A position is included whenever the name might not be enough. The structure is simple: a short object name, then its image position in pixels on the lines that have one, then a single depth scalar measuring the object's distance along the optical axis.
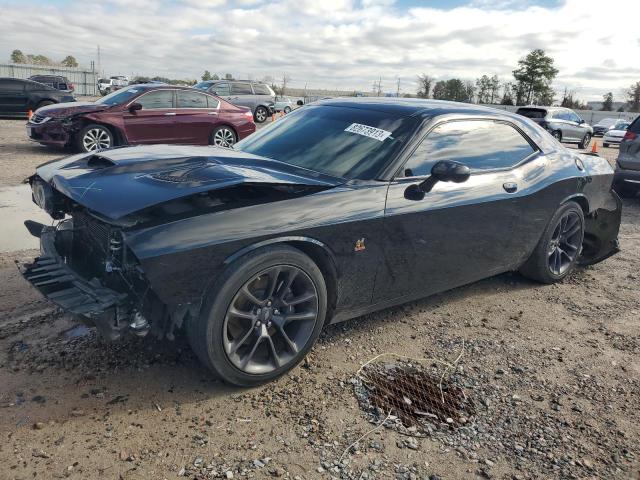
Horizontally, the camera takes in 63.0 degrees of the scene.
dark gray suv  8.89
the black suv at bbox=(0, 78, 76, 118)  17.89
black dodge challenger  2.61
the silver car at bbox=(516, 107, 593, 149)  19.95
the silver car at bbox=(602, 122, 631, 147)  23.30
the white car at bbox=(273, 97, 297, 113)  27.80
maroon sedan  10.31
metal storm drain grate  2.80
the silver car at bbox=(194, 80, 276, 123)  21.27
